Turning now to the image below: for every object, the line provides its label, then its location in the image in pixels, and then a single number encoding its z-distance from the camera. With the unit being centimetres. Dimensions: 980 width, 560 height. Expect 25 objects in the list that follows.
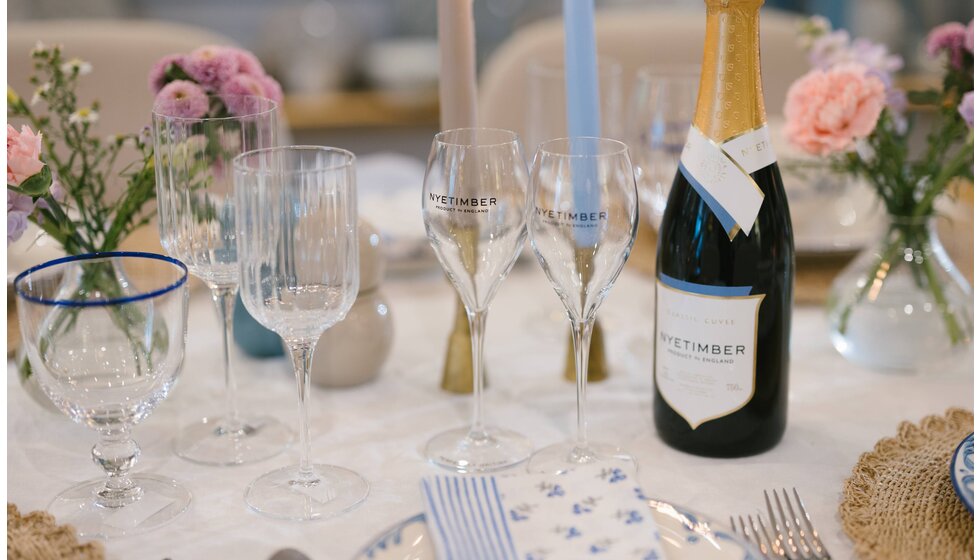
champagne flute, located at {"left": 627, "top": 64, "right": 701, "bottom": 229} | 106
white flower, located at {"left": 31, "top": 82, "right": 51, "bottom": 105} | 91
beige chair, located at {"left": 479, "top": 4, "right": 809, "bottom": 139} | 183
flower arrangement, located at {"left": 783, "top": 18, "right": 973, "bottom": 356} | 95
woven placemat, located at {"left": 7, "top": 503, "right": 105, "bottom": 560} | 71
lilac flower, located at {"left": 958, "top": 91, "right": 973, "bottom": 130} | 94
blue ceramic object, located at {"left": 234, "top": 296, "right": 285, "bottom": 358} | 106
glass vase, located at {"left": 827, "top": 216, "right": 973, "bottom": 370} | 102
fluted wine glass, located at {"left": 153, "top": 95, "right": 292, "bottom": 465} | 84
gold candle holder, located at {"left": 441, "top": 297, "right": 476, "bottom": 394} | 101
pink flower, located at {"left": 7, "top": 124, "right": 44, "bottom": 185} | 77
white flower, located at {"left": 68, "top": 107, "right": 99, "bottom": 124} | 92
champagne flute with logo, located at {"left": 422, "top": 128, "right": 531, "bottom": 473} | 79
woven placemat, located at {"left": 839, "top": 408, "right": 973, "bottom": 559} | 71
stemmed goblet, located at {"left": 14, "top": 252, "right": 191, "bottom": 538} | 72
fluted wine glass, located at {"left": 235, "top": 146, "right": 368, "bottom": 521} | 73
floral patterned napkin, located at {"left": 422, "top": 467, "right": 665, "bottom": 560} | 67
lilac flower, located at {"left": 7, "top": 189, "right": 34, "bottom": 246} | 80
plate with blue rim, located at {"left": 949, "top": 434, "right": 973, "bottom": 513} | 71
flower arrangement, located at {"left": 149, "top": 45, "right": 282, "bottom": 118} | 88
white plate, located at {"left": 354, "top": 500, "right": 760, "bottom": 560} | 68
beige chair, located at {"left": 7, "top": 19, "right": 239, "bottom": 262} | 175
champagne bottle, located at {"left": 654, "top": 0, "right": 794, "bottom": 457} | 83
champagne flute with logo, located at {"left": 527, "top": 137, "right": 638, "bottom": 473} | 76
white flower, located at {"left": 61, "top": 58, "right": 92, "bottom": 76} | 94
